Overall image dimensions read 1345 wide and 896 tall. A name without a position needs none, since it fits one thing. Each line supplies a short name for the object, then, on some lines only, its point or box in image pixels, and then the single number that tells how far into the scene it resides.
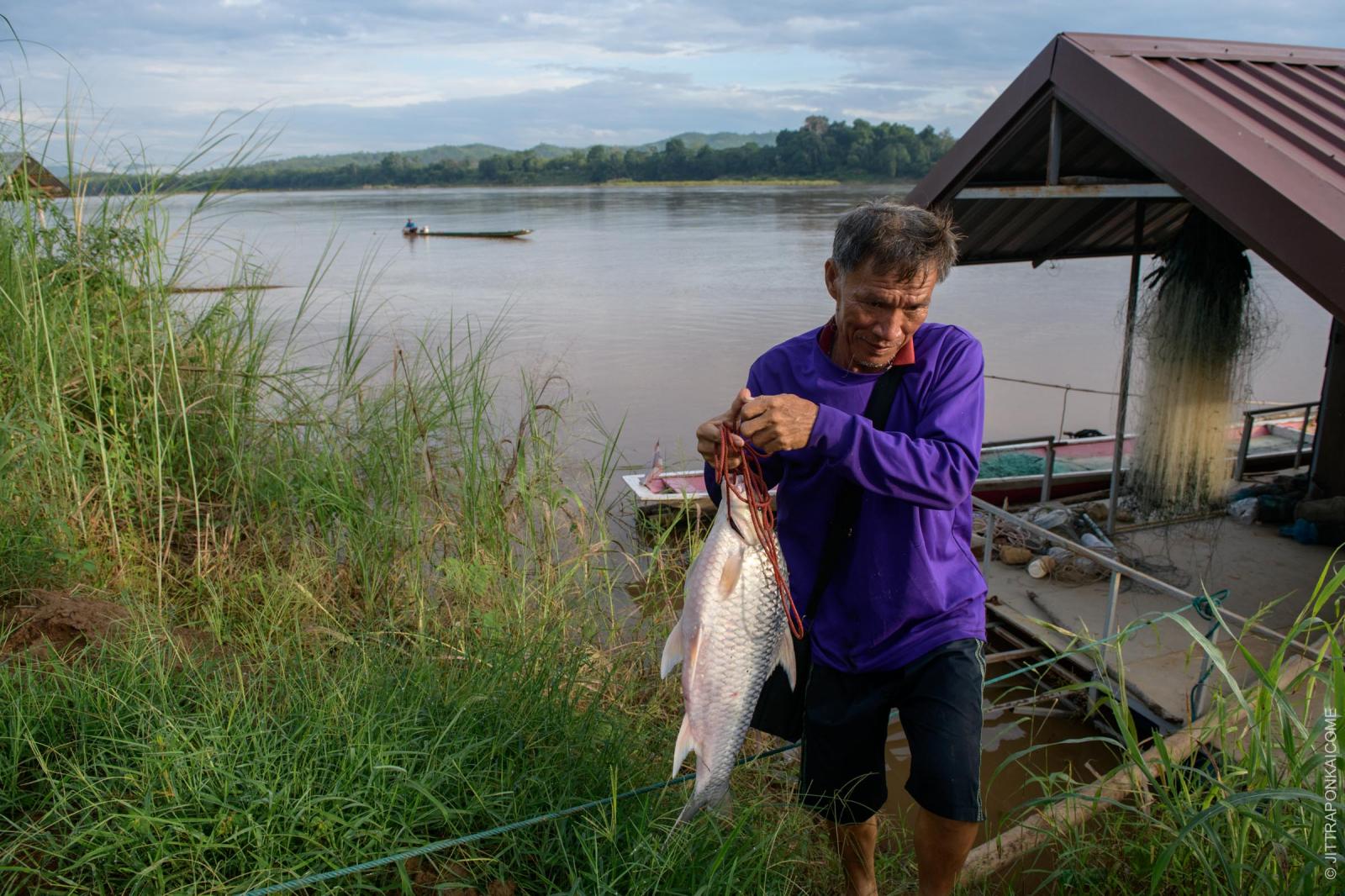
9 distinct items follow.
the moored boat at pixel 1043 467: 9.80
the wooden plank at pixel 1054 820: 3.06
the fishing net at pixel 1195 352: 6.64
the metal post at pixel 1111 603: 5.21
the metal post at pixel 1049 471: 9.16
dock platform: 5.91
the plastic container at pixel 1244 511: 8.04
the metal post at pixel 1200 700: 4.73
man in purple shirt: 2.30
